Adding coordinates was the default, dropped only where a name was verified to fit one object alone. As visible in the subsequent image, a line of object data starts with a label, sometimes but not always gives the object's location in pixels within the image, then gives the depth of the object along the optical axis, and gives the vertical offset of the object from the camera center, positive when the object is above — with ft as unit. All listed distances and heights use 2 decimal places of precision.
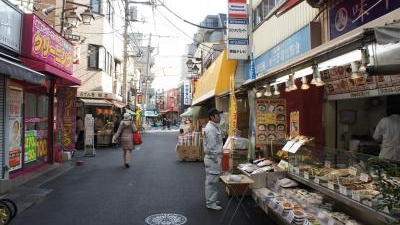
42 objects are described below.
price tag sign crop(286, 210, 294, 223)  18.75 -4.53
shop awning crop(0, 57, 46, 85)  26.14 +3.55
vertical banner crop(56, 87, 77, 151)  53.78 +1.06
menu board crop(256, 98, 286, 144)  31.19 +0.19
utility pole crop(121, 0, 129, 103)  93.47 +19.87
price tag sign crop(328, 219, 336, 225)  17.40 -4.40
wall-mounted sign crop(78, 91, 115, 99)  81.13 +5.82
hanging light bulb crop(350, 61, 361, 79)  17.76 +2.41
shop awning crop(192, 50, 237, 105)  54.65 +6.79
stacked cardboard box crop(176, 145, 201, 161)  53.93 -4.22
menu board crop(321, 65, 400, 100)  25.50 +2.74
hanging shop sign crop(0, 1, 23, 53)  32.12 +8.18
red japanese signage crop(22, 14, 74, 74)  36.99 +8.15
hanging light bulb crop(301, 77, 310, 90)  24.46 +2.45
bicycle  20.94 -4.91
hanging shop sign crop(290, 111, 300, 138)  29.14 -0.12
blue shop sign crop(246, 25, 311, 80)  35.58 +7.61
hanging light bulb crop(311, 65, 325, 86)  19.88 +2.36
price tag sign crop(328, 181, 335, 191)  18.95 -3.06
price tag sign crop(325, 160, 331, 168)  21.48 -2.26
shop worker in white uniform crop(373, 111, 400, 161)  26.35 -0.83
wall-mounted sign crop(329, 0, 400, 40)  23.12 +7.17
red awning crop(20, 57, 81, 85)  36.96 +5.33
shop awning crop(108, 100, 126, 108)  87.03 +4.36
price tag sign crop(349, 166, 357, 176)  18.77 -2.31
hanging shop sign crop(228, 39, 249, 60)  50.57 +9.56
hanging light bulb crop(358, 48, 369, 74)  14.70 +2.44
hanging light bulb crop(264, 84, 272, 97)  29.32 +2.38
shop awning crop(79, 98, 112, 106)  79.30 +4.10
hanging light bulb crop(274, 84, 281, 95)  29.43 +2.43
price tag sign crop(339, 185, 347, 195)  17.66 -3.02
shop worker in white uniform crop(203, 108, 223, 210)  26.71 -2.46
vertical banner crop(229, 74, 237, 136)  36.01 +0.99
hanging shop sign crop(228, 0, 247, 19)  50.11 +14.58
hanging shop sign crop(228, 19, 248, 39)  49.75 +12.00
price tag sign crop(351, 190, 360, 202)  16.55 -3.09
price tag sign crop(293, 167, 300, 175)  23.74 -2.92
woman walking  47.39 -1.80
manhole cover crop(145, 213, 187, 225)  23.45 -5.92
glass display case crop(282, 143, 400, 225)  12.00 -2.56
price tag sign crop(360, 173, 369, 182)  17.75 -2.47
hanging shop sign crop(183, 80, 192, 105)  135.80 +10.23
